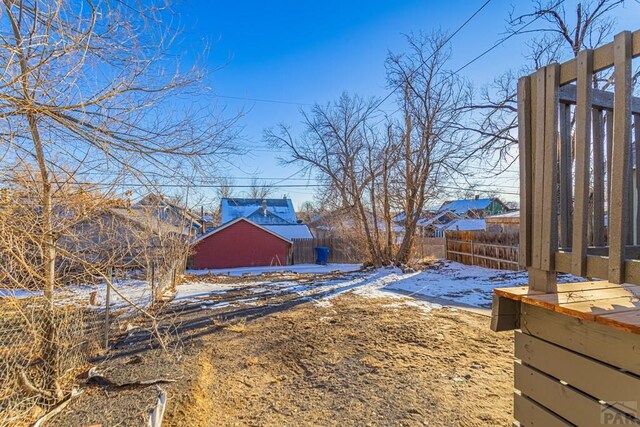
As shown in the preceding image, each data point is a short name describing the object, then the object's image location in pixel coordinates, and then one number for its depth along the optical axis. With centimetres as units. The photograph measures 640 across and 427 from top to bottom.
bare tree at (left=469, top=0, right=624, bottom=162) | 892
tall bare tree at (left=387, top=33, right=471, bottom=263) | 1144
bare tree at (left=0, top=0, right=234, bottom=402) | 198
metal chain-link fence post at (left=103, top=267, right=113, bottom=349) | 420
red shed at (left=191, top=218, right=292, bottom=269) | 1984
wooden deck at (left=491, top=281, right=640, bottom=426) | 119
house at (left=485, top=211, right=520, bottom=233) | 1937
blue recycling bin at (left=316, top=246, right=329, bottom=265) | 2062
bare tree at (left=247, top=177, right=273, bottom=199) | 3042
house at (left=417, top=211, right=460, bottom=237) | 3057
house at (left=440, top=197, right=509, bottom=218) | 3331
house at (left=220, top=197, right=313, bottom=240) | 2299
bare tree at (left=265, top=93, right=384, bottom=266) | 1323
